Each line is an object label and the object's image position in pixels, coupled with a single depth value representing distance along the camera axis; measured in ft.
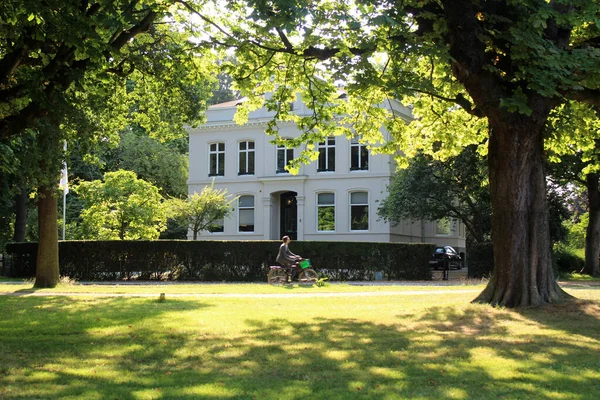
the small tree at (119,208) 92.43
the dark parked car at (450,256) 111.04
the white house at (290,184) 120.57
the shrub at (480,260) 80.89
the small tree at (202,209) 105.40
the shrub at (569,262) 105.09
